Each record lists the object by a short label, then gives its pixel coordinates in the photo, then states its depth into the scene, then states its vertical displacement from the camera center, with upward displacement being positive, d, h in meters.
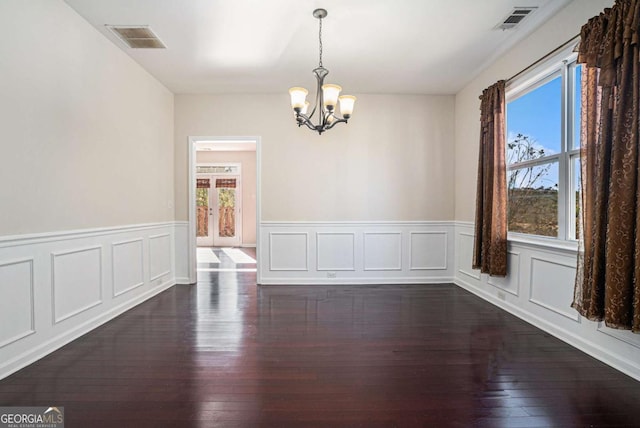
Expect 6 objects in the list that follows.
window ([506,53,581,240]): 2.88 +0.58
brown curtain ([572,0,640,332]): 2.08 +0.27
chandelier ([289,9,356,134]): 2.99 +1.04
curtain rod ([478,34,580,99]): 2.72 +1.44
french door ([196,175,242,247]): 9.42 -0.12
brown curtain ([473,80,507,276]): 3.60 +0.21
